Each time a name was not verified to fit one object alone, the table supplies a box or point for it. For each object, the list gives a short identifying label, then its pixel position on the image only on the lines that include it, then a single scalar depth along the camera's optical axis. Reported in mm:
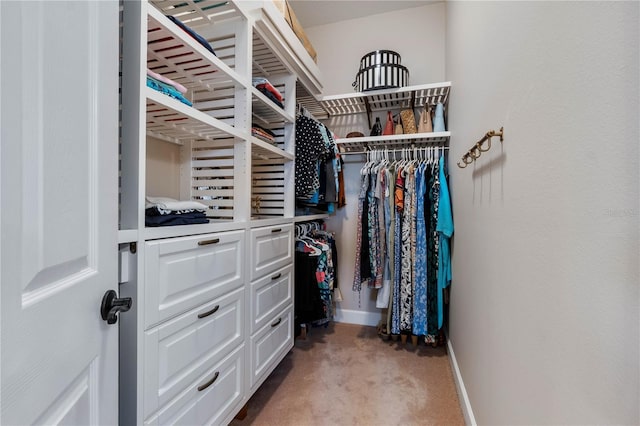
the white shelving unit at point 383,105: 2250
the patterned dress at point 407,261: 2160
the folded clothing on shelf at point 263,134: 1712
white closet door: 354
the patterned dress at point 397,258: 2203
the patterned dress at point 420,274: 2100
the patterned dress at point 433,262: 2113
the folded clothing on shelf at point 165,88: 1017
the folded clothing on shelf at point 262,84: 1644
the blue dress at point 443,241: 2021
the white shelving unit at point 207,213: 915
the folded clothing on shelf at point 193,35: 1083
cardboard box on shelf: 1680
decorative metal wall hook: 995
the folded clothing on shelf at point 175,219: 1007
